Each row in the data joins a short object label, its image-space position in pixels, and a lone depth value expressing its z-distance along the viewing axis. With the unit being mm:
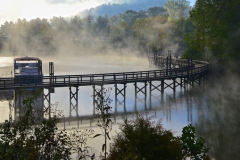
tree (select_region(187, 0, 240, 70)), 61656
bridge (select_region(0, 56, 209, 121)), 39369
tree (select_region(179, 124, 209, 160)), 19266
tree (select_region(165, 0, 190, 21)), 161875
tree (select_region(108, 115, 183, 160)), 17438
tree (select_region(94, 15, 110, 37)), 169250
